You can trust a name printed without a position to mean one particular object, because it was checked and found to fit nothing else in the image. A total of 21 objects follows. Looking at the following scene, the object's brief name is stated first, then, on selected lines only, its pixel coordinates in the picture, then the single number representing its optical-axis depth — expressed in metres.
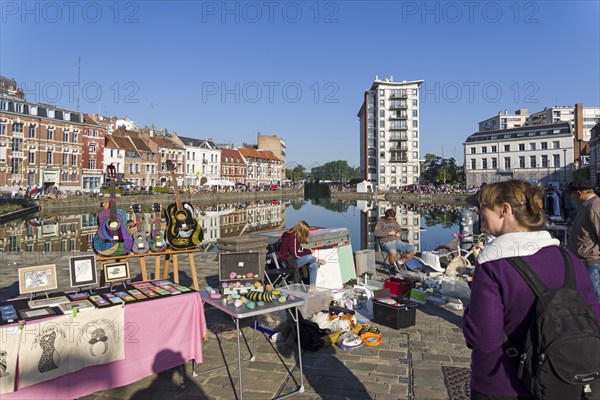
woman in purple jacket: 1.91
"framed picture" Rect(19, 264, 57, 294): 4.25
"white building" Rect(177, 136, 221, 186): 73.50
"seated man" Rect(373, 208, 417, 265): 9.69
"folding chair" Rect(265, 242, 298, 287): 7.11
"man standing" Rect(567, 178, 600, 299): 4.79
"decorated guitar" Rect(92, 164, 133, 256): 6.05
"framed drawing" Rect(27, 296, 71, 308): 3.93
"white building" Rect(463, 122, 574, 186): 68.25
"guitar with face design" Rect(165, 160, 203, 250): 6.49
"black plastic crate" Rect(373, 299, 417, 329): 6.07
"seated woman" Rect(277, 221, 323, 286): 7.30
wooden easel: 6.07
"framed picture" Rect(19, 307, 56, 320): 3.60
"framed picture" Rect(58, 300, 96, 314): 3.77
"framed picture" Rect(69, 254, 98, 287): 4.77
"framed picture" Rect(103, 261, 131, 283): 5.09
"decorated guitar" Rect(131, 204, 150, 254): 6.29
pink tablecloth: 3.74
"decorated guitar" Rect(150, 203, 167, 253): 6.42
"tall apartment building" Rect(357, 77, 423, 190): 75.12
